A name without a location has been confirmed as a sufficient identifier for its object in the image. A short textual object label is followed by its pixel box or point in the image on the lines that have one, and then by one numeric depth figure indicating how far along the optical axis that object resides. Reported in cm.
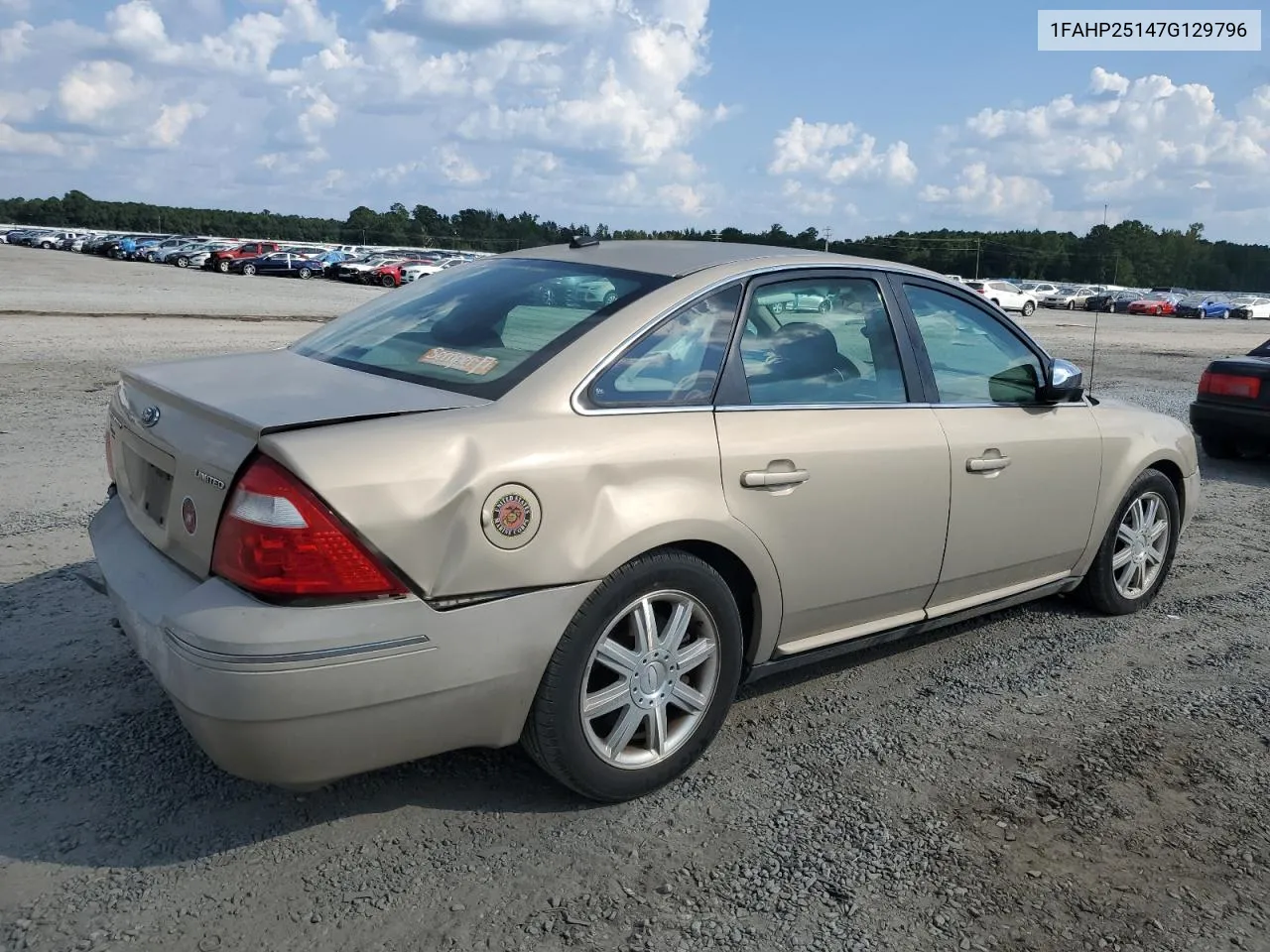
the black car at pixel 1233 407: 910
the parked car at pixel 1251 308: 6175
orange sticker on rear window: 324
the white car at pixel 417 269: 5150
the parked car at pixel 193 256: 5519
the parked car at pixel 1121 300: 5908
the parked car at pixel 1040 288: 6208
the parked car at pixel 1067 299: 6134
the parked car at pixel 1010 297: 4766
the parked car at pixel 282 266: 5300
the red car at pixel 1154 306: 5983
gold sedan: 267
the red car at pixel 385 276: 5153
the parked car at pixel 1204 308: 6059
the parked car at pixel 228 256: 5284
